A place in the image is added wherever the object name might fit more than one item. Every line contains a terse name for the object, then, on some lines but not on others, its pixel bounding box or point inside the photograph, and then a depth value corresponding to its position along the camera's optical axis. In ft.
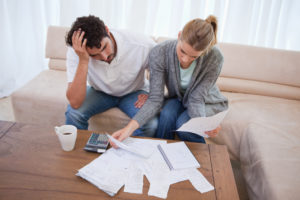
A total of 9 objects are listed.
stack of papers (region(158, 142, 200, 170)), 3.23
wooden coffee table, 2.70
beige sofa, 3.85
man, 4.25
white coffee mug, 3.18
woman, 4.12
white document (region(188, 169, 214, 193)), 2.88
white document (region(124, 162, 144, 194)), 2.79
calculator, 3.34
